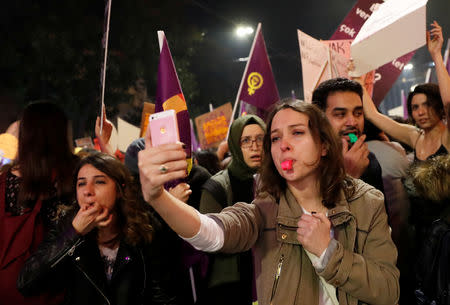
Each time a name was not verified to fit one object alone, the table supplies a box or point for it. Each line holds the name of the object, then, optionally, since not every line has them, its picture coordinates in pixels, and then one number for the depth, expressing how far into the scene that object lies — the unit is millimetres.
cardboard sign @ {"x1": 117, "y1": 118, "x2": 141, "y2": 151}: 6578
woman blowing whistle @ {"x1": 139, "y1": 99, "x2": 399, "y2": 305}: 1650
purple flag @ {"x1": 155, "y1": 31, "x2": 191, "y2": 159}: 2895
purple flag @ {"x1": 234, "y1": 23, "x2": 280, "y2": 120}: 4695
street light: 10840
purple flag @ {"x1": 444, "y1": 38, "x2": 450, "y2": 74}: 5348
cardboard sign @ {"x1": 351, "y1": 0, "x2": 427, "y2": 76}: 2914
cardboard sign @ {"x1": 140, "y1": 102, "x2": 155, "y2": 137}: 4598
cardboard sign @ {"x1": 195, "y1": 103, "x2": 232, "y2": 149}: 7422
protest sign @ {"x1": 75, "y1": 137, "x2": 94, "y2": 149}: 7504
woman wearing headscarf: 2676
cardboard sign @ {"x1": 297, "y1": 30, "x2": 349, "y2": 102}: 3838
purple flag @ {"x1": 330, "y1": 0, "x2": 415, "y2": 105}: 4047
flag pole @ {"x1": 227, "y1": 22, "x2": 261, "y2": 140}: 4734
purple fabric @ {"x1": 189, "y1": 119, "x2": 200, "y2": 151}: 7945
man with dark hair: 2529
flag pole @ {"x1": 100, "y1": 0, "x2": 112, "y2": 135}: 3621
